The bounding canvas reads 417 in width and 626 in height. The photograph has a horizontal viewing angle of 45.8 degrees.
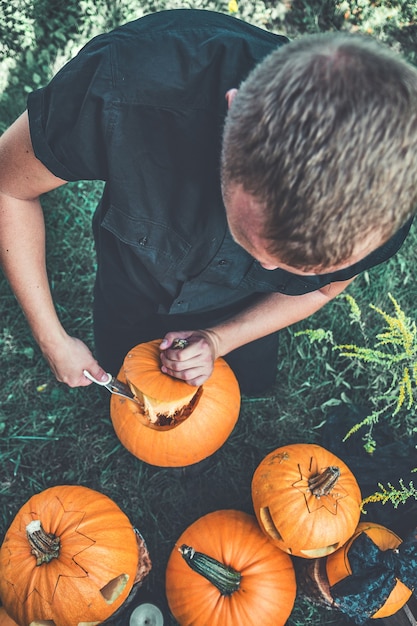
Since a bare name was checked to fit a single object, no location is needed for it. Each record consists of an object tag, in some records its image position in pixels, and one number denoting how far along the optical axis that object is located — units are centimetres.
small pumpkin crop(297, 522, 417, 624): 156
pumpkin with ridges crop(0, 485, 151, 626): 144
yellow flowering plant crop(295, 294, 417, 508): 184
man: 79
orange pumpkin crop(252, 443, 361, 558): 155
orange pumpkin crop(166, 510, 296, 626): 156
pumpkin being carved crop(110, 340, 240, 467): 158
